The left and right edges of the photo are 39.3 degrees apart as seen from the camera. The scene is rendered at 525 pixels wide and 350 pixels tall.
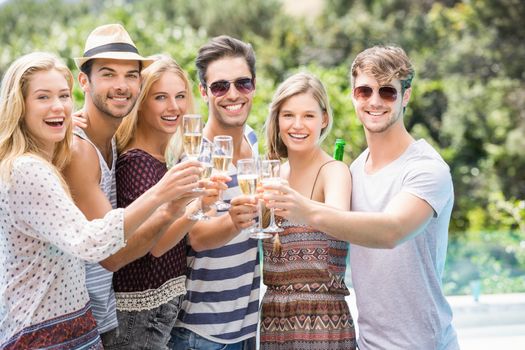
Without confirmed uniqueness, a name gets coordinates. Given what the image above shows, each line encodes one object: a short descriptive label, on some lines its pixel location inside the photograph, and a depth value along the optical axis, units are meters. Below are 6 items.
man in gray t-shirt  2.93
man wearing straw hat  2.98
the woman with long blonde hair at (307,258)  3.20
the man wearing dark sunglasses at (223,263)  3.37
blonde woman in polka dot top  2.62
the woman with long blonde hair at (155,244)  3.19
